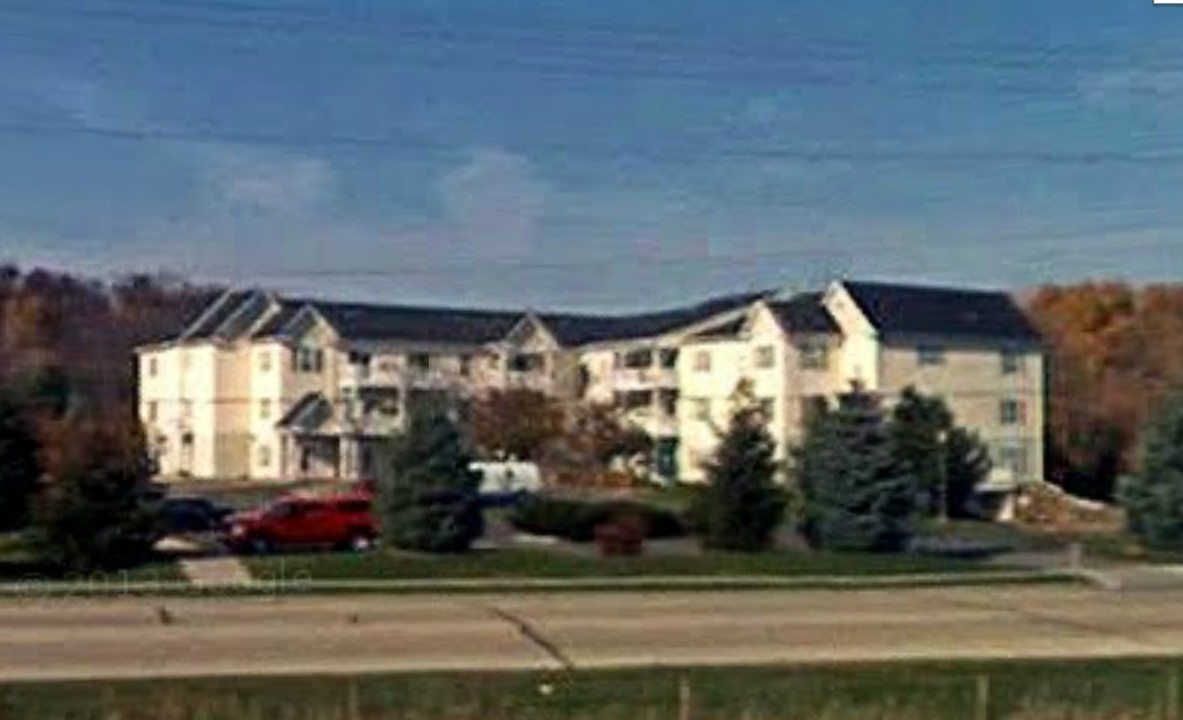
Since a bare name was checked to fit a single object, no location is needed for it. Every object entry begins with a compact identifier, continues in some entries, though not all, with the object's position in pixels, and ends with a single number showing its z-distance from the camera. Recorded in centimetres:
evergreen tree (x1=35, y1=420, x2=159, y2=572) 3812
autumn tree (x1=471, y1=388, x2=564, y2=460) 8069
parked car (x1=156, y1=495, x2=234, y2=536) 5141
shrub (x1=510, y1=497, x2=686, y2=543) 4894
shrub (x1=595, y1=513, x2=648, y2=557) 4356
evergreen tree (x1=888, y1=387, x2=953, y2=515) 6303
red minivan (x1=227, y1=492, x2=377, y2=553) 4522
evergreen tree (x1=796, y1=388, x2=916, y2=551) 4519
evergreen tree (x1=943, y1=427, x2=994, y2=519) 6601
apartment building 7950
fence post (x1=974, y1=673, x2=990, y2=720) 1553
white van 6906
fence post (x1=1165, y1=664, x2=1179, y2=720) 1641
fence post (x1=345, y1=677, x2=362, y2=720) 1606
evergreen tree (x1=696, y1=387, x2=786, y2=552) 4394
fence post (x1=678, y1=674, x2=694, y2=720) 1491
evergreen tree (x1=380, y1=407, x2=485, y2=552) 4166
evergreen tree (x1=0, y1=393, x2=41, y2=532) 4644
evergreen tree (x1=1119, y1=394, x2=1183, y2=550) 4928
